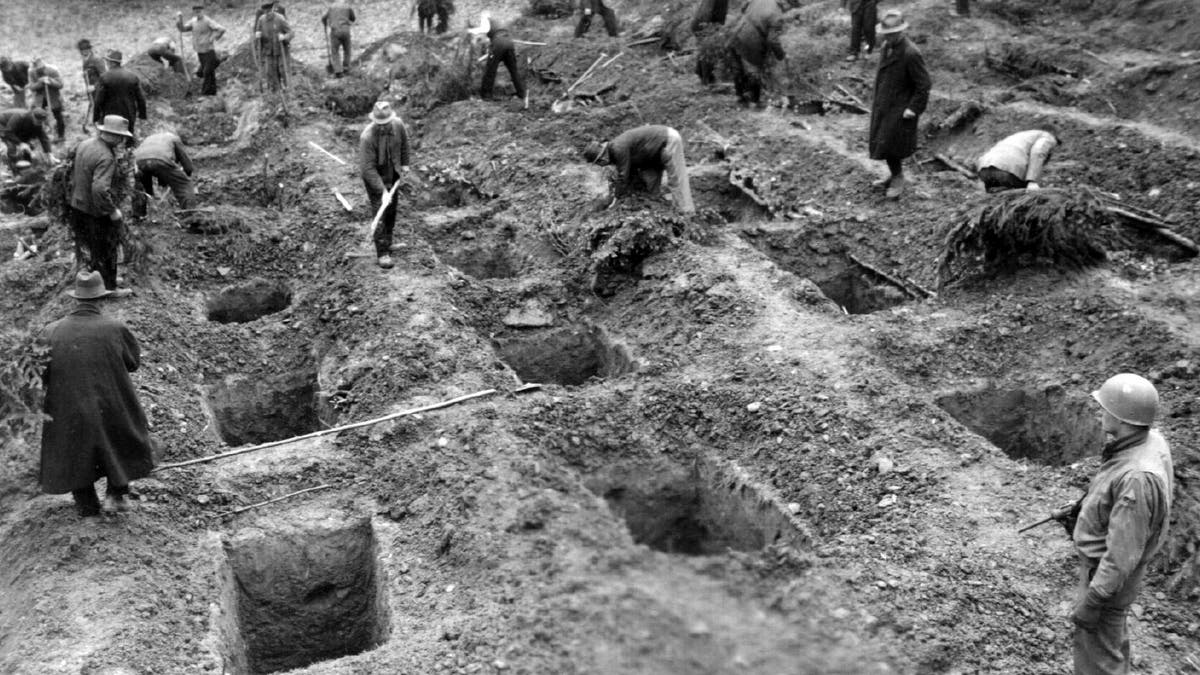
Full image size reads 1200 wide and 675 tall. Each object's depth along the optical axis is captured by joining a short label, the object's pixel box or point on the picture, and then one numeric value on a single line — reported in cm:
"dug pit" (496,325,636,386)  940
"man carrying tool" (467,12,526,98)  1511
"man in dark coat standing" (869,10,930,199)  1051
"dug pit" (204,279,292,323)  1055
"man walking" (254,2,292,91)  1584
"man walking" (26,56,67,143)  1600
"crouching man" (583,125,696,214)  1032
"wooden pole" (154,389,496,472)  759
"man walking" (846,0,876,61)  1521
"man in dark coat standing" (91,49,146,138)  1261
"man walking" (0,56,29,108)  1758
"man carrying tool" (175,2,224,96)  1719
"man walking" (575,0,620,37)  1791
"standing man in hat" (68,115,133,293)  910
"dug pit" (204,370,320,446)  897
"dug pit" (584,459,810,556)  713
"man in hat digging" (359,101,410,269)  995
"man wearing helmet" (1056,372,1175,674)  441
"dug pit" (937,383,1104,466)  757
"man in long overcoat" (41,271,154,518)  630
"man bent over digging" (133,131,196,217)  1081
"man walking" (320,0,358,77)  1748
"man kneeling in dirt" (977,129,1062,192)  952
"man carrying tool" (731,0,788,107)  1367
